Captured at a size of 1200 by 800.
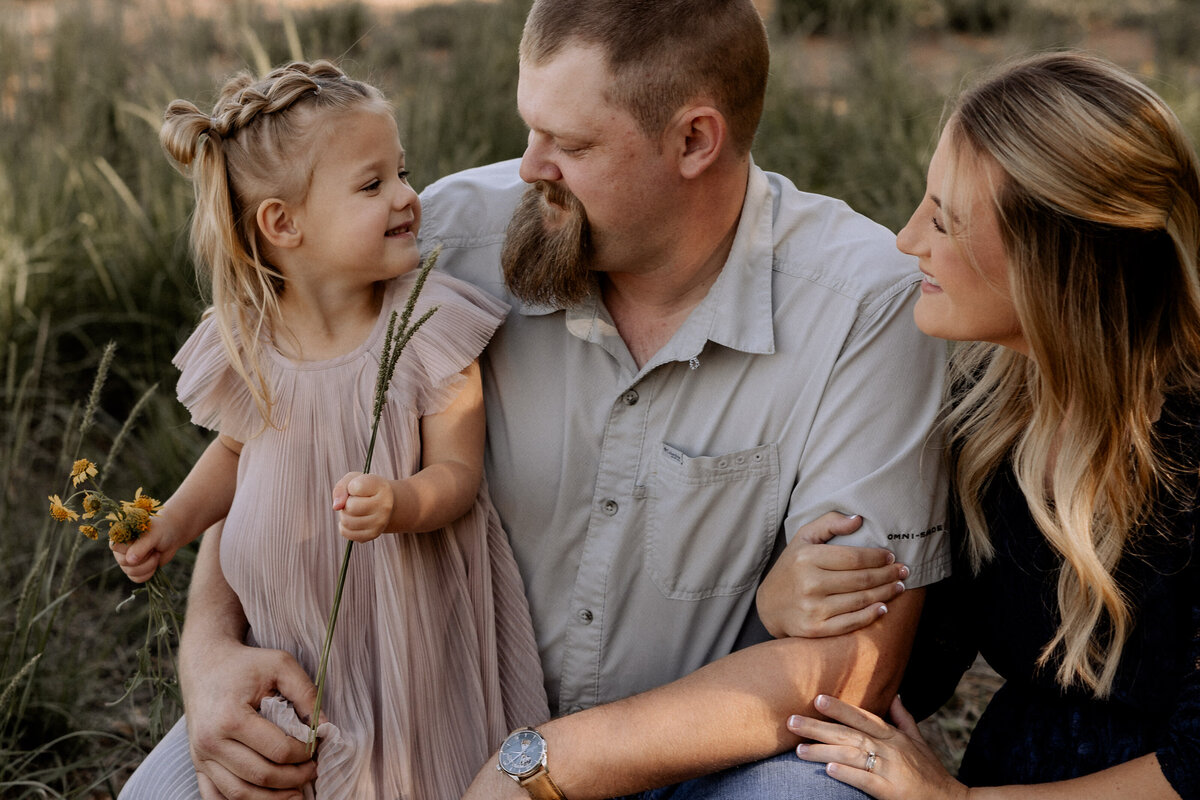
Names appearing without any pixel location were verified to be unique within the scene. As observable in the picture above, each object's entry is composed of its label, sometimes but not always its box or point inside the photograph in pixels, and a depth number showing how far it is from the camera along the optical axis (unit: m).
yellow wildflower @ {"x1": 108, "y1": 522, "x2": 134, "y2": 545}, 1.94
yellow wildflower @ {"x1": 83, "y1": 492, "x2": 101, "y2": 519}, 1.85
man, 2.02
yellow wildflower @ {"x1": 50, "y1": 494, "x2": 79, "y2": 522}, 1.90
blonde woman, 1.85
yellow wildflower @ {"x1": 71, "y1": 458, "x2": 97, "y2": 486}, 1.88
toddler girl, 2.06
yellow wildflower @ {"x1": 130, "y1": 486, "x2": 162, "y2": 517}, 1.99
